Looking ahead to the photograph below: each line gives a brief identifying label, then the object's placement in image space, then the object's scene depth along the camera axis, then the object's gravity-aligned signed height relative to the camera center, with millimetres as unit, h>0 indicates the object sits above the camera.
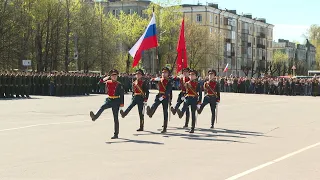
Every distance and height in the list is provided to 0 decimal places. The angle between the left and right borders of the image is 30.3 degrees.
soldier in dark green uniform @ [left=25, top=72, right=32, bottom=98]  34000 -244
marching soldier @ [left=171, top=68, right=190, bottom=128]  17078 -231
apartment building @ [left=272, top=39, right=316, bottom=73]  147375 +8016
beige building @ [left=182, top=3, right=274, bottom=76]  99075 +8821
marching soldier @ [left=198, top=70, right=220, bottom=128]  18016 -334
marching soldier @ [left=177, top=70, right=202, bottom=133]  16328 -359
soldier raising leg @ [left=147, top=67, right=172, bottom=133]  16188 -330
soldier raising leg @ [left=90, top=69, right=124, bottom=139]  14664 -325
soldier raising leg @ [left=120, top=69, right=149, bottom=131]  16000 -300
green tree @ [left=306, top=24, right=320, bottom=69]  127188 +10144
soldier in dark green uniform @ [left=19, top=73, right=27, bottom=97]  33688 -242
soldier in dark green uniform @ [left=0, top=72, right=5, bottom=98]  32219 -232
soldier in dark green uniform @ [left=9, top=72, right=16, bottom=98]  32844 -181
